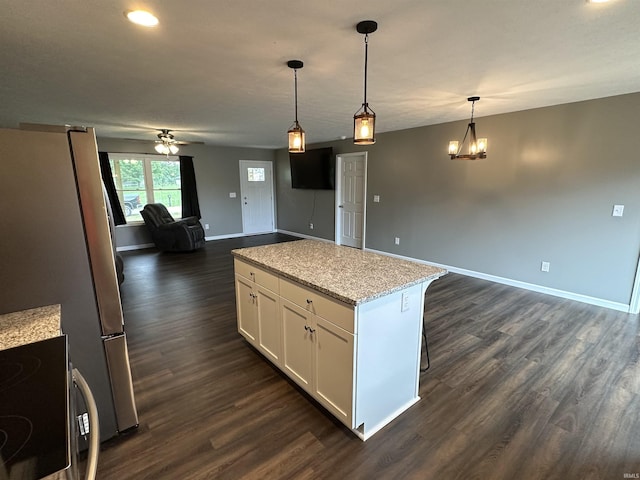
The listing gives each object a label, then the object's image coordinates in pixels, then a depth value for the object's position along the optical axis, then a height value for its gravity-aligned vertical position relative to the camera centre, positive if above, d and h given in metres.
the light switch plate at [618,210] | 3.32 -0.34
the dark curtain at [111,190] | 5.98 -0.14
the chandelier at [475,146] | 3.38 +0.37
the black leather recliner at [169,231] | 6.11 -0.97
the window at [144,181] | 6.31 +0.04
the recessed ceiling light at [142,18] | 1.61 +0.87
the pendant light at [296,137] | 2.30 +0.33
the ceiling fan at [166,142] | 5.17 +0.68
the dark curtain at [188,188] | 6.91 -0.13
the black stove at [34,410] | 0.62 -0.56
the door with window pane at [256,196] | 7.99 -0.36
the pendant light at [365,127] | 1.93 +0.34
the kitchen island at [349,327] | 1.68 -0.87
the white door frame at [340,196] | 6.02 -0.30
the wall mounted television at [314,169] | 6.64 +0.27
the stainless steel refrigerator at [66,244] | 1.38 -0.29
